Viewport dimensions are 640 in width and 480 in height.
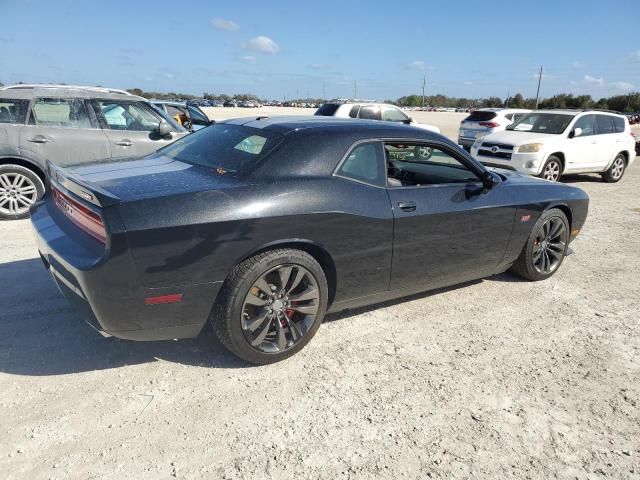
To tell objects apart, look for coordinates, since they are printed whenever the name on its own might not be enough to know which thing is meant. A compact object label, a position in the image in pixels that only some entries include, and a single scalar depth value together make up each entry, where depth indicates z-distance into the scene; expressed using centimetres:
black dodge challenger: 253
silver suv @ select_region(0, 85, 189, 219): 587
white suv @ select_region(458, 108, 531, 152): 1429
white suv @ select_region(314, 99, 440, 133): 1241
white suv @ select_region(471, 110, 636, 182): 962
